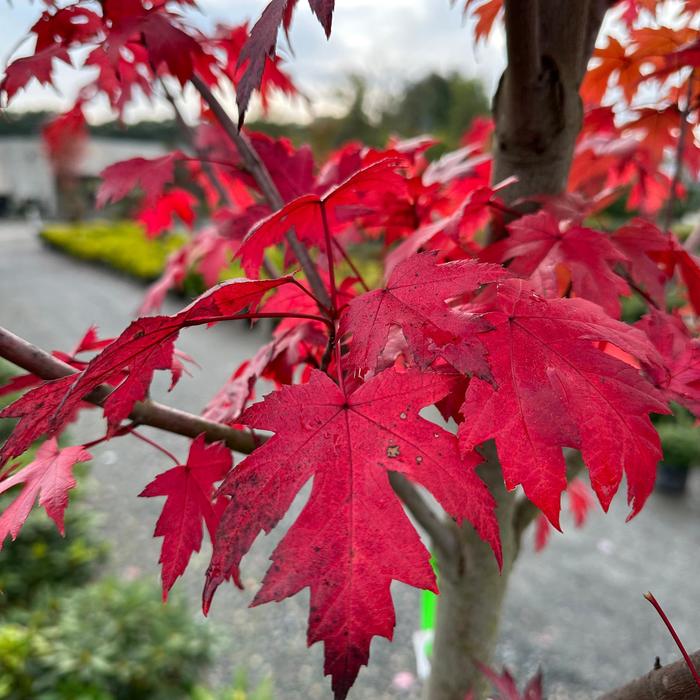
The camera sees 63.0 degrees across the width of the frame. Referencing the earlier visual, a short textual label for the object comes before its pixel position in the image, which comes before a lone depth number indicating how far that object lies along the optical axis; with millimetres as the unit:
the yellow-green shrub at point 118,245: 8203
